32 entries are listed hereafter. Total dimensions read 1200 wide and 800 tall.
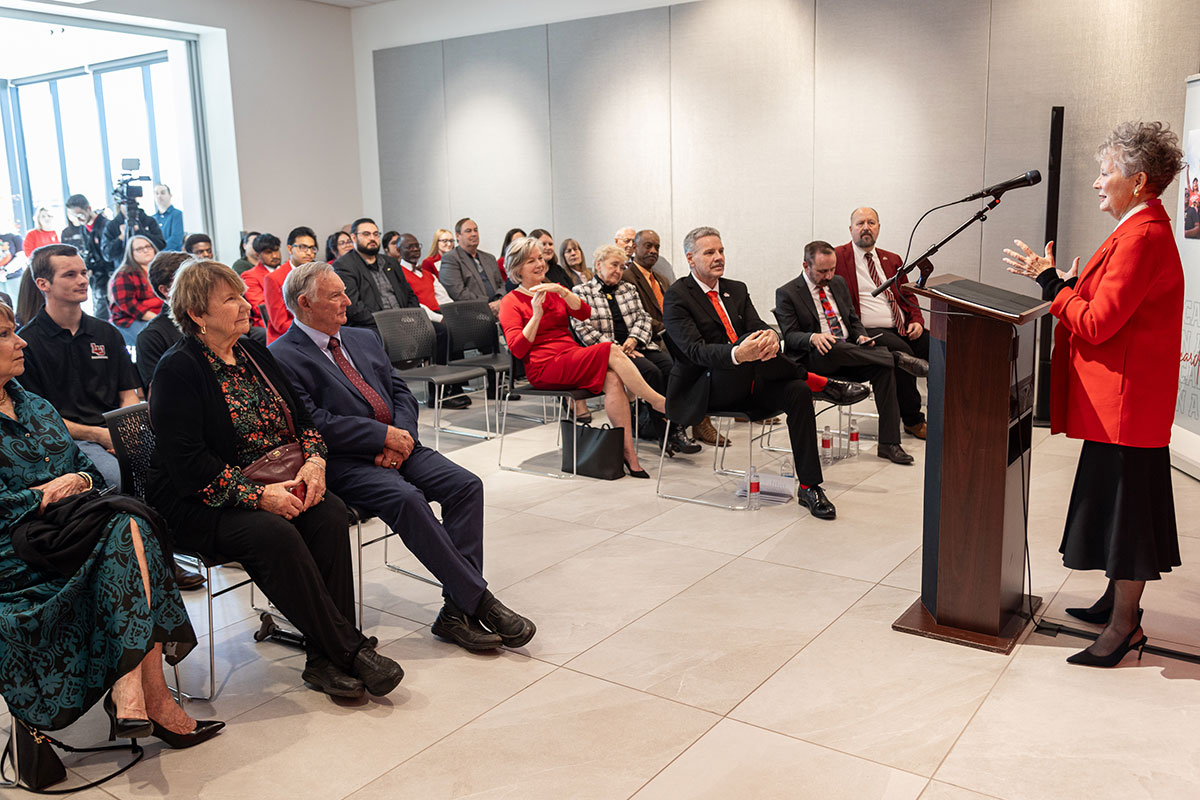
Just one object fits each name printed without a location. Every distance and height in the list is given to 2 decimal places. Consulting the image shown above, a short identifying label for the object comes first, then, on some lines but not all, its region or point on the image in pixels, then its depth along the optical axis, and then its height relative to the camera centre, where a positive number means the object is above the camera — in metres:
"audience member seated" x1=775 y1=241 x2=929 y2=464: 5.64 -0.74
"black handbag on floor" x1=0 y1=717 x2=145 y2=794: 2.52 -1.33
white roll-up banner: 5.25 -0.55
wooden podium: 3.07 -0.80
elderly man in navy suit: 3.27 -0.84
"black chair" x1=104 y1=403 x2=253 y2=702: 3.08 -0.66
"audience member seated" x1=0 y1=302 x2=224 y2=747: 2.47 -0.93
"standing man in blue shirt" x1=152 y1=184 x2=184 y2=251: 9.57 +0.16
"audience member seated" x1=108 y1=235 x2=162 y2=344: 6.07 -0.39
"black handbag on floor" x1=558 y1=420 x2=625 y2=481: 5.41 -1.25
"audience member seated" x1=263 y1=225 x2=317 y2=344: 6.23 -0.32
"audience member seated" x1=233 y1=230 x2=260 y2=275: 8.47 -0.21
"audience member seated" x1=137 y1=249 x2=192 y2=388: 4.16 -0.41
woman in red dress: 5.42 -0.70
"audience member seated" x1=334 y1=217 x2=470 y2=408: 7.32 -0.39
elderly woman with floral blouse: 2.93 -0.78
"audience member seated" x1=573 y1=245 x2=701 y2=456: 5.88 -0.60
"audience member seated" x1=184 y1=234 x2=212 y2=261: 7.79 -0.09
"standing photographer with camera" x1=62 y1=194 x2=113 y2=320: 8.85 -0.01
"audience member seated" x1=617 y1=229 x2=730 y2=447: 6.29 -0.41
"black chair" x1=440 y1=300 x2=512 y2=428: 6.66 -0.75
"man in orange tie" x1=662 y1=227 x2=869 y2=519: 4.70 -0.72
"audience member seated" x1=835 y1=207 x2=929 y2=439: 6.18 -0.58
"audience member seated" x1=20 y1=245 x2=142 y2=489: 3.89 -0.47
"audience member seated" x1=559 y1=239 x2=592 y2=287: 7.87 -0.31
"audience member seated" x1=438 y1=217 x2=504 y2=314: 8.34 -0.39
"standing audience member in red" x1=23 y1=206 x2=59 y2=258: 8.66 +0.06
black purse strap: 3.21 -0.53
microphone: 3.20 +0.09
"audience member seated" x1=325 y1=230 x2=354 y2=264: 8.71 -0.13
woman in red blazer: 2.87 -0.52
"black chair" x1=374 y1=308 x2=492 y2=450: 6.23 -0.77
